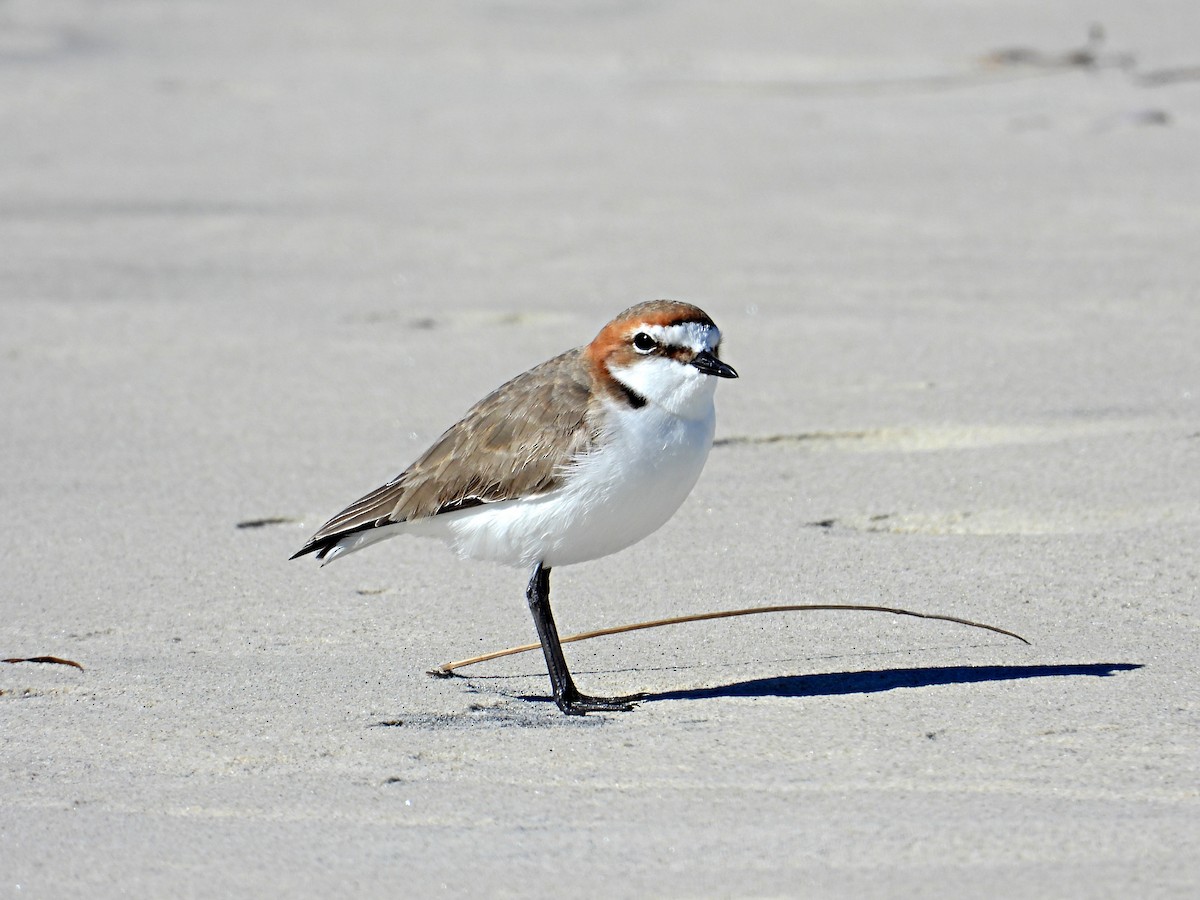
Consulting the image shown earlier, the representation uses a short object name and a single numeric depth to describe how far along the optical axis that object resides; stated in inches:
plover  335.0
